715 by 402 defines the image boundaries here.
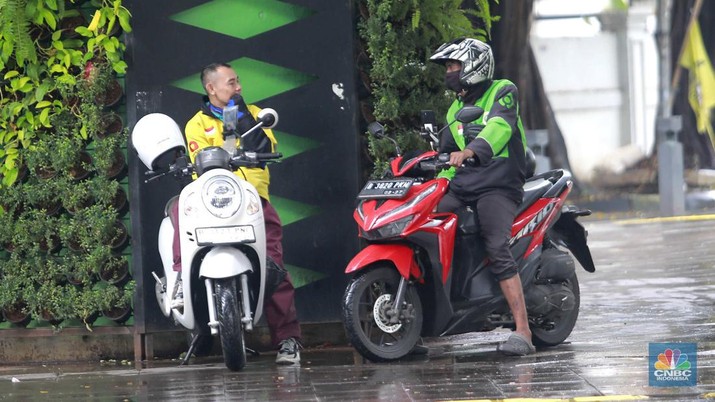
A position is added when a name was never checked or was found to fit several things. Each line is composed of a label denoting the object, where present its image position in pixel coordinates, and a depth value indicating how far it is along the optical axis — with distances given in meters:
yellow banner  48.78
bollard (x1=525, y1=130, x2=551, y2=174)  46.34
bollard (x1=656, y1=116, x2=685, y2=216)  46.28
